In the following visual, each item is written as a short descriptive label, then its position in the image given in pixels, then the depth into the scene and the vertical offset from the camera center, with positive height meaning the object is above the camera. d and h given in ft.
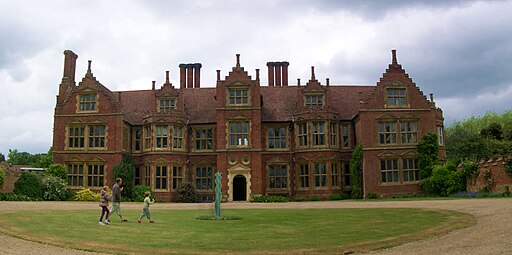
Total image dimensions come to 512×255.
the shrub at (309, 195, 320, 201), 124.47 -4.23
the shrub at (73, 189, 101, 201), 124.47 -2.99
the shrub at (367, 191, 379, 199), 120.88 -3.76
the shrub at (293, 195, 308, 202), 124.57 -4.26
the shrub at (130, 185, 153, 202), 125.08 -2.37
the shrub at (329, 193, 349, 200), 124.26 -3.86
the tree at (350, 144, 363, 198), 124.88 +2.30
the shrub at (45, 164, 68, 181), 126.93 +3.84
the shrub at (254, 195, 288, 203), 121.29 -4.27
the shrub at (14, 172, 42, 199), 114.42 +0.09
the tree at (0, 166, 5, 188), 107.79 +2.02
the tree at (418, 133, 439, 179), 119.55 +6.91
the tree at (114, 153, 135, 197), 126.41 +2.80
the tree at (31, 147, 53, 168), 243.99 +14.01
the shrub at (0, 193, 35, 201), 107.76 -2.66
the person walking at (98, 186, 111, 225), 57.72 -2.18
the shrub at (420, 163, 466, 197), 109.91 -0.11
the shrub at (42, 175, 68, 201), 121.39 -0.76
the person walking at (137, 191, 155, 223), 60.70 -3.10
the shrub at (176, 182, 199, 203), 125.59 -2.57
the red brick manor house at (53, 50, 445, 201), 124.57 +12.73
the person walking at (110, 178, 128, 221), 62.23 -1.57
